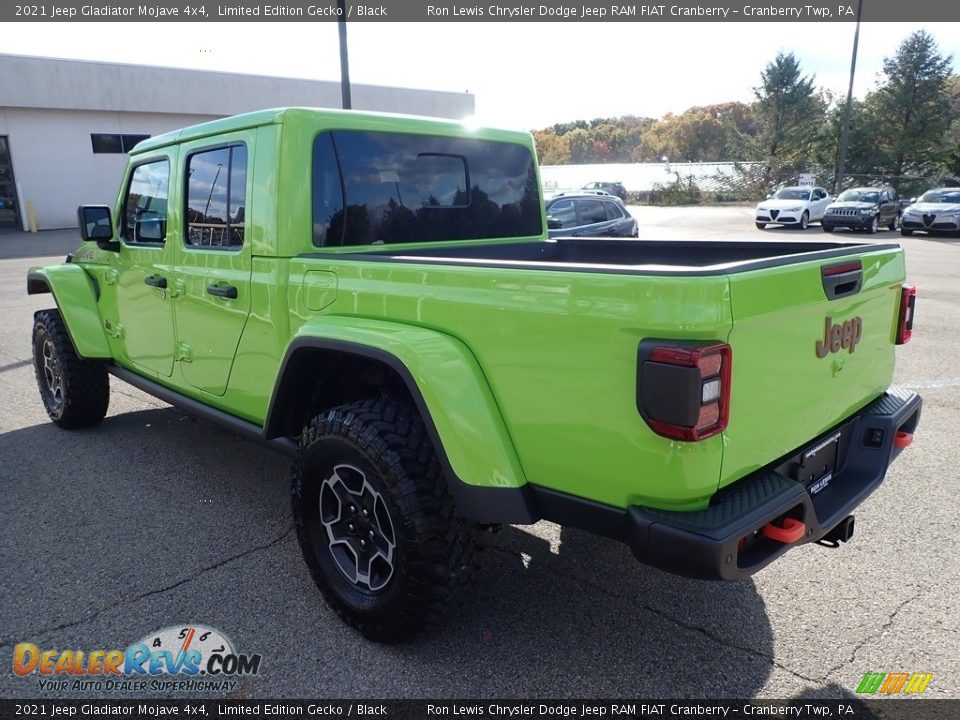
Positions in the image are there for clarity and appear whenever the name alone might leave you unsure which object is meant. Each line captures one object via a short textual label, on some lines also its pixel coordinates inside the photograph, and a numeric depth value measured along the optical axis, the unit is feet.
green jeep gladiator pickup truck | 6.72
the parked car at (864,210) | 72.69
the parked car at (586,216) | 42.37
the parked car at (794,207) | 78.64
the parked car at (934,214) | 69.15
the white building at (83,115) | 84.02
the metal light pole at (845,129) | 91.49
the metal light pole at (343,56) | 37.76
